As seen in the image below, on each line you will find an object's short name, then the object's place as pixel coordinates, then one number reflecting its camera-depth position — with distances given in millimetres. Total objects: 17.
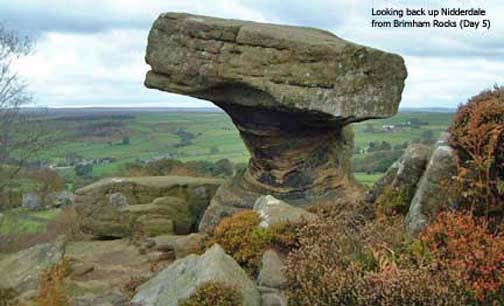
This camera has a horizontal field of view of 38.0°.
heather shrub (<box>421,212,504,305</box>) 8617
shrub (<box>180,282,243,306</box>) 9227
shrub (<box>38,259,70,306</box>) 10102
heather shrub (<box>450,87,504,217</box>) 9758
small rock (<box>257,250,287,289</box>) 10289
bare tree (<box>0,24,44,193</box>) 30469
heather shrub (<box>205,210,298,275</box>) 11781
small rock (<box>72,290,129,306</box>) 10984
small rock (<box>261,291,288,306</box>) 9695
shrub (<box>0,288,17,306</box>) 11353
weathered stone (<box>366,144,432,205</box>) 12008
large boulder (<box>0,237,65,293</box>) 12258
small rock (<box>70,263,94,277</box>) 13909
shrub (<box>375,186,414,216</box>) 12219
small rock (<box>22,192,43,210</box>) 33031
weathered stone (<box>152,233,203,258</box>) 13625
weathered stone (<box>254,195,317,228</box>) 12492
